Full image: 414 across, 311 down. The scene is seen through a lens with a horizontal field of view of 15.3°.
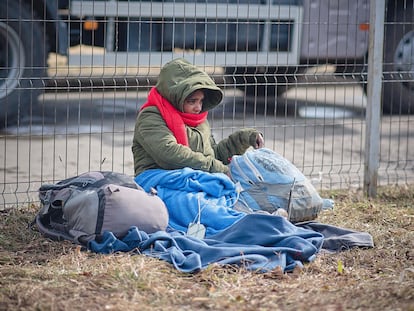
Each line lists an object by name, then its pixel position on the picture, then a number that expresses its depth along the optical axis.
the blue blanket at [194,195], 8.91
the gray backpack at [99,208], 8.29
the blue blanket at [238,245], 7.94
